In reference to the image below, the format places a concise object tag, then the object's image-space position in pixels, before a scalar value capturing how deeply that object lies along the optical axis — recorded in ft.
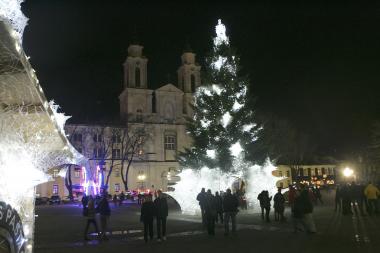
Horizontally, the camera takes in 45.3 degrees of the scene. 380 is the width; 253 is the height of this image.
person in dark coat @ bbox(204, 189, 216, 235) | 54.08
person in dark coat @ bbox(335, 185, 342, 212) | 77.79
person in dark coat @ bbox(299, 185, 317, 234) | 51.42
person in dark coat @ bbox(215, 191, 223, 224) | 57.27
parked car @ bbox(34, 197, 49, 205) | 189.19
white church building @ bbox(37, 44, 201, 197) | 241.14
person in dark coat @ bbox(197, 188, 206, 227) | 58.85
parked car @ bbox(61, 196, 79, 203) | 195.67
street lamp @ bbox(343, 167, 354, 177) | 109.74
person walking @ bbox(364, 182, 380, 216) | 71.56
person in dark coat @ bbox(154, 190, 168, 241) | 50.35
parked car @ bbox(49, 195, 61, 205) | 189.08
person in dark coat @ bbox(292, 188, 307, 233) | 51.78
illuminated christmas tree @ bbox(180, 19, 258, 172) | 95.61
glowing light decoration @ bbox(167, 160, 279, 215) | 92.17
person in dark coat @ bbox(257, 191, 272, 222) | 69.03
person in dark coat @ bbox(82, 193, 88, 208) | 78.38
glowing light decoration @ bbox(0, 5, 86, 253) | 20.79
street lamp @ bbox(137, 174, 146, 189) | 241.55
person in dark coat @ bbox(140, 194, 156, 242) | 50.19
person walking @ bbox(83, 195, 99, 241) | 52.85
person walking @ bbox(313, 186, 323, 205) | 111.75
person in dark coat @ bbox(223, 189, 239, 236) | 54.24
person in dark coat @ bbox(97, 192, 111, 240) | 53.16
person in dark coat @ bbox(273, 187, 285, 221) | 67.15
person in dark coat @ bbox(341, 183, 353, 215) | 74.69
